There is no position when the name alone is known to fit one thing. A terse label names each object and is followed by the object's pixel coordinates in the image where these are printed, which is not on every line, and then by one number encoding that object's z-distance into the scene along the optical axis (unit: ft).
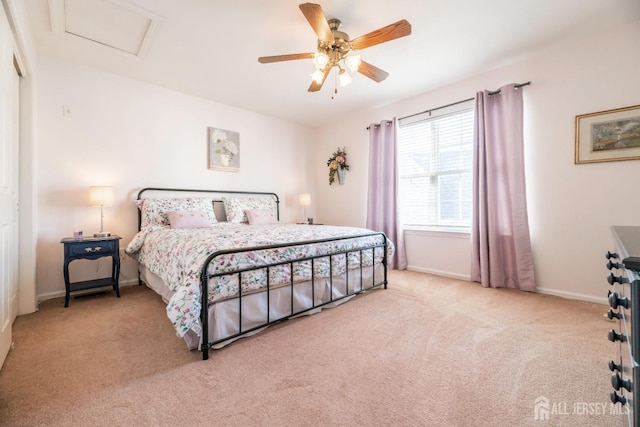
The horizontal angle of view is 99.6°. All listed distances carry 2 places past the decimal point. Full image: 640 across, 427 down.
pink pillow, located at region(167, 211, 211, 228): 10.24
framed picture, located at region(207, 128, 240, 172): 13.28
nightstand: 8.66
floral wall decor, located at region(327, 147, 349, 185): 16.07
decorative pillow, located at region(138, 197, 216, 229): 10.63
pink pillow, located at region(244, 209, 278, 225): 12.62
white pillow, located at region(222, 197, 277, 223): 12.78
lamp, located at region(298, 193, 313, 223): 15.76
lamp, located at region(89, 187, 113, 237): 9.36
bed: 5.75
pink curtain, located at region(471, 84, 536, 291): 9.78
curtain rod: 9.72
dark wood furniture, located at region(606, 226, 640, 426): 1.64
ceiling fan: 6.29
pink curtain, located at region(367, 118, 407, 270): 13.28
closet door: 5.22
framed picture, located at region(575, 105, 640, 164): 7.93
